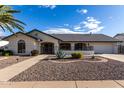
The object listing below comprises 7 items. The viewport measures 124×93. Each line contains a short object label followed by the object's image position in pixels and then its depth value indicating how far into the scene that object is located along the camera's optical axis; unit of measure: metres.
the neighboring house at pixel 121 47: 14.95
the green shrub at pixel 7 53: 11.51
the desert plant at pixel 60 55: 8.93
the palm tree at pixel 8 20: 5.39
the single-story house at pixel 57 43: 12.54
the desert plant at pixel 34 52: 11.88
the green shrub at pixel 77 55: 9.12
